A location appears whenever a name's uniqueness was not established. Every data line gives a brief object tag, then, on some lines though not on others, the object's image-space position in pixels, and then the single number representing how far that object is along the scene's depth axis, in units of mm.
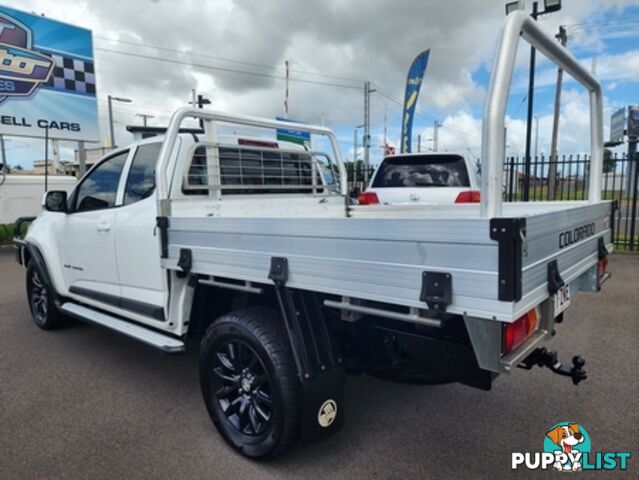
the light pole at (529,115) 8706
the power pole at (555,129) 10870
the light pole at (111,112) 24469
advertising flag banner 15084
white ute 1690
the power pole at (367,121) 23062
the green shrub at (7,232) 11703
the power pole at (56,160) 18428
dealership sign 11484
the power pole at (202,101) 19125
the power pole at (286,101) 18453
